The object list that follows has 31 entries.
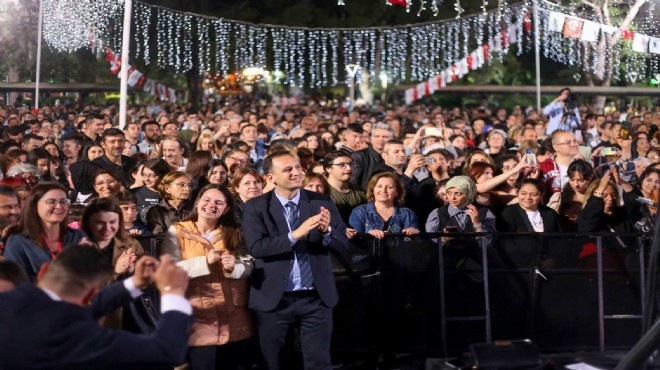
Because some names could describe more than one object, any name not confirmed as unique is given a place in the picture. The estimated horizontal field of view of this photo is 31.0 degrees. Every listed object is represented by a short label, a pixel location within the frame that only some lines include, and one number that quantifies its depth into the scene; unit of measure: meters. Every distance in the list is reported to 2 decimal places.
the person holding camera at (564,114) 20.44
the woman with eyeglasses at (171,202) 9.81
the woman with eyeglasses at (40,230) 7.25
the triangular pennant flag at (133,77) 29.68
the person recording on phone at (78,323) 4.93
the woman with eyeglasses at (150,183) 10.63
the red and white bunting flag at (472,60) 30.68
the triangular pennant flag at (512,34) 27.30
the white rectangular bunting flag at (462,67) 31.36
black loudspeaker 5.54
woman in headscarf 10.46
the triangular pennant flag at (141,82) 32.53
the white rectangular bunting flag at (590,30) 24.16
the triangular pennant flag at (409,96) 36.31
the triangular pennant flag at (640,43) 24.92
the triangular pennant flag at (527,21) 25.66
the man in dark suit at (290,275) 8.37
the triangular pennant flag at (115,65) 28.82
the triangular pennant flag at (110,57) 28.80
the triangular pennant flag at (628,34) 24.77
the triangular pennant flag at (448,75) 32.60
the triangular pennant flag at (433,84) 34.00
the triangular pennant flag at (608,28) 23.78
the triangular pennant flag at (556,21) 24.81
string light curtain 23.58
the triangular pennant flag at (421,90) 35.12
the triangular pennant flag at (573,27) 24.55
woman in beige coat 8.38
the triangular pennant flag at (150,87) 34.29
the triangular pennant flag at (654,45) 25.16
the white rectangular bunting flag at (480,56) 30.05
